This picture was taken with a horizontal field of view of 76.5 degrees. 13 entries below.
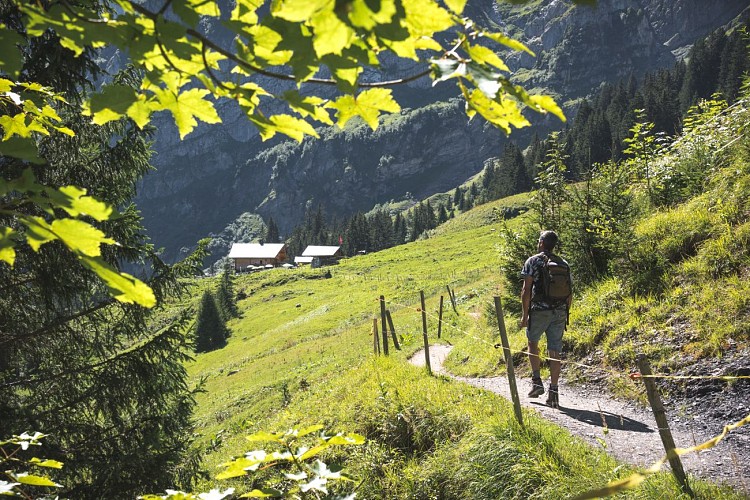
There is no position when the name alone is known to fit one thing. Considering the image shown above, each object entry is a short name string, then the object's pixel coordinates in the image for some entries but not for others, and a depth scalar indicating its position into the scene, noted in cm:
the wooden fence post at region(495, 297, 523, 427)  603
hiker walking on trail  731
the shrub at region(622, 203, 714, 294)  884
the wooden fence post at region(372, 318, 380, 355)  1389
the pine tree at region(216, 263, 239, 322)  6078
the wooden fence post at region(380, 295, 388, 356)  1230
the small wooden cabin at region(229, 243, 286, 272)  13462
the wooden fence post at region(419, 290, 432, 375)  1009
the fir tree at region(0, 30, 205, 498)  664
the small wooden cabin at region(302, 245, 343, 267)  11802
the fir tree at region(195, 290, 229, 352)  5122
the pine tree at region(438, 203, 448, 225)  13080
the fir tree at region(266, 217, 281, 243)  15425
